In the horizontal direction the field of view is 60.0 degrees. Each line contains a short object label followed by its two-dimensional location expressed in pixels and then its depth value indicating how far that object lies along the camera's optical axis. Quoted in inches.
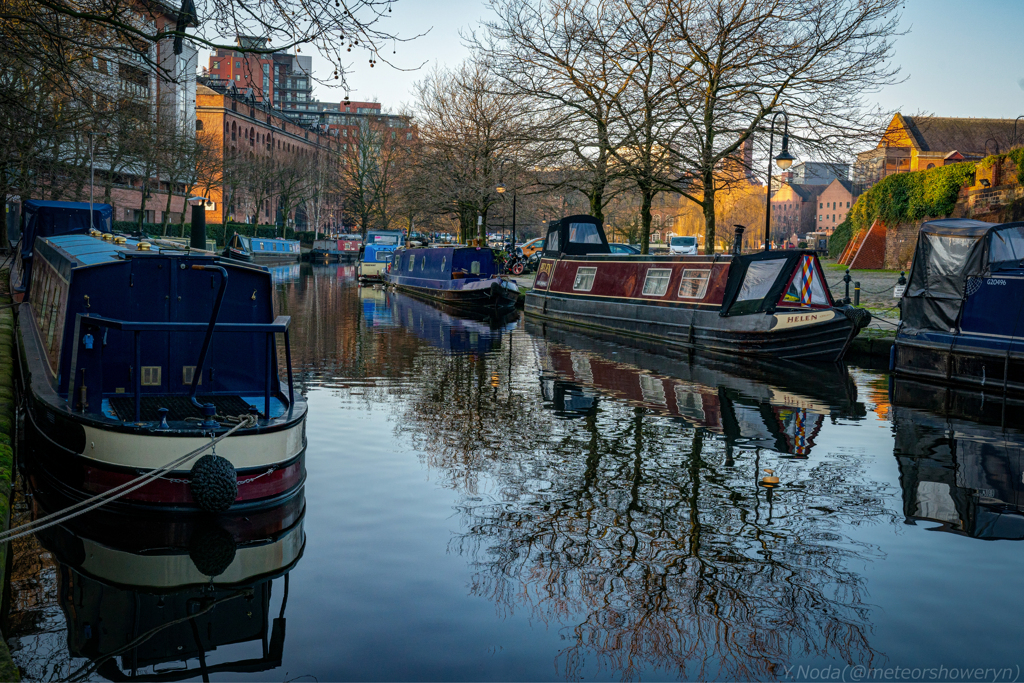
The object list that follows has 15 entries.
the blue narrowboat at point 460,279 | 1253.1
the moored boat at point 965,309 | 570.6
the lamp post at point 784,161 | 822.5
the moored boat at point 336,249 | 2992.1
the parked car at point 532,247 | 2015.6
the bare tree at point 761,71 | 932.6
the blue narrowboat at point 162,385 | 292.2
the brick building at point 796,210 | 5610.2
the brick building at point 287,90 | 4987.7
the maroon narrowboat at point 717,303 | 713.6
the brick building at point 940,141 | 2716.5
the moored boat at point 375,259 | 1871.3
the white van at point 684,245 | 2030.8
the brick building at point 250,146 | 2861.7
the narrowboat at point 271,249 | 2260.1
